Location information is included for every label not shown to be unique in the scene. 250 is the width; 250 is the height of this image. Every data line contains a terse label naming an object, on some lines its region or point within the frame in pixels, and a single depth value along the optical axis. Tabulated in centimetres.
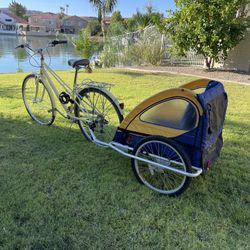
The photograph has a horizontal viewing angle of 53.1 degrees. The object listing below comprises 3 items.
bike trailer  196
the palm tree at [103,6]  1608
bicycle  285
